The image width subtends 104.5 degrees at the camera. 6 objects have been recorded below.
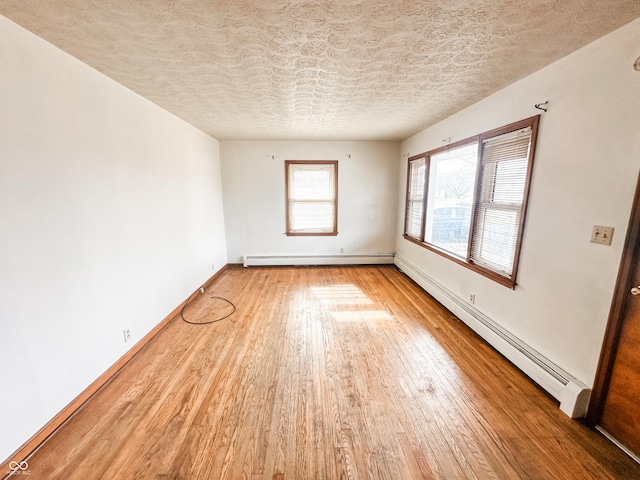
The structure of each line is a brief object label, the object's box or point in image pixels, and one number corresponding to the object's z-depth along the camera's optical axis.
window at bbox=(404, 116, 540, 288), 2.13
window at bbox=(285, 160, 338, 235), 4.71
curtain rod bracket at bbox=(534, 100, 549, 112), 1.86
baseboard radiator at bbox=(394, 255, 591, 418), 1.59
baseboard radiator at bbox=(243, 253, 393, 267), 4.89
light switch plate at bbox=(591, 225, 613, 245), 1.47
